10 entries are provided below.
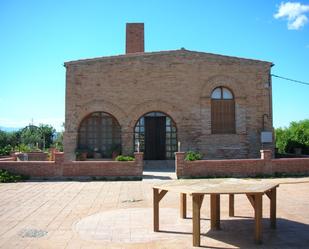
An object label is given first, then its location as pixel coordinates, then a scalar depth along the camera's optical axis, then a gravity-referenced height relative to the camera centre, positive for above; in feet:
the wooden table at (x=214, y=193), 15.18 -3.02
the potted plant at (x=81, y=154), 47.03 -2.12
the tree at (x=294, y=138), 57.11 +0.99
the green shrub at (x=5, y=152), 60.04 -2.28
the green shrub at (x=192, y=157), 38.89 -2.18
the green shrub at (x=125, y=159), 38.68 -2.44
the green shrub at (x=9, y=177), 36.11 -4.71
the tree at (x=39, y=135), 91.87 +2.34
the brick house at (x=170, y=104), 48.58 +6.91
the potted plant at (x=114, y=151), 47.84 -1.63
